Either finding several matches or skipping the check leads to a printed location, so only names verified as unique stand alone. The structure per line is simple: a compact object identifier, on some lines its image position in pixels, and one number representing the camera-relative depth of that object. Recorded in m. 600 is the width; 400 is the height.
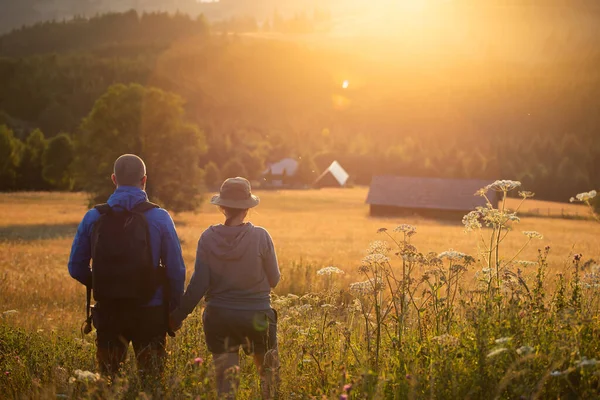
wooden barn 60.75
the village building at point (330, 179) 111.94
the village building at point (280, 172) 111.81
